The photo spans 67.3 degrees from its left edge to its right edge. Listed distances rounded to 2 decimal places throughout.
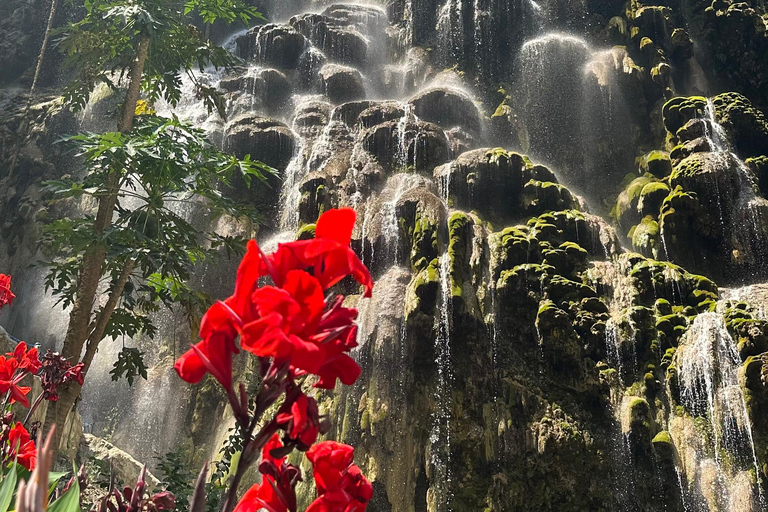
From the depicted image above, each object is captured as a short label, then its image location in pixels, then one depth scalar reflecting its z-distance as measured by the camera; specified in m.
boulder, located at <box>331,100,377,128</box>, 16.73
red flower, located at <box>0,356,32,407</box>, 2.22
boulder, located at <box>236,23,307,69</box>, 20.86
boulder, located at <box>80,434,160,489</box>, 9.16
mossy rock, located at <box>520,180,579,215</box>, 12.83
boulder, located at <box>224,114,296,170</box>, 16.39
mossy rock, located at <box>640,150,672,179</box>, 14.57
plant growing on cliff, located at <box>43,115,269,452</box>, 5.33
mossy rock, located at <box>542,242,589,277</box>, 11.02
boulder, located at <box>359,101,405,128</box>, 16.00
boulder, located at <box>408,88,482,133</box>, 16.94
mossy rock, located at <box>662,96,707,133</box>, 14.49
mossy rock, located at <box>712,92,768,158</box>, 13.98
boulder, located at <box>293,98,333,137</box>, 17.23
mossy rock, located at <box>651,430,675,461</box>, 8.86
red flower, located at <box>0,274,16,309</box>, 2.80
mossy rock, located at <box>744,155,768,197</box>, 13.13
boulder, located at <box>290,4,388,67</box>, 21.52
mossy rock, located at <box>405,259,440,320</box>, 10.82
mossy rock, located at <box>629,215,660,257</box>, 12.60
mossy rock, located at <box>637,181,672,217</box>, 13.20
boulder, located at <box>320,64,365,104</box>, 19.47
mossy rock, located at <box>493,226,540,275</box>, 11.25
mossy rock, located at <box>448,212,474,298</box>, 11.02
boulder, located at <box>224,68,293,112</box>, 19.45
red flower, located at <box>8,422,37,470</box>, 1.96
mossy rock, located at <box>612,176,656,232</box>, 14.13
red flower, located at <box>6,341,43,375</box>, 2.58
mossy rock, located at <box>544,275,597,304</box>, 10.58
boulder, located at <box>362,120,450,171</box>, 14.73
